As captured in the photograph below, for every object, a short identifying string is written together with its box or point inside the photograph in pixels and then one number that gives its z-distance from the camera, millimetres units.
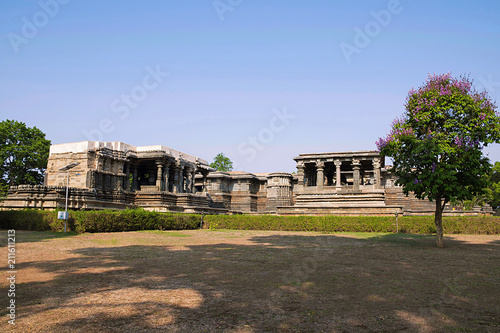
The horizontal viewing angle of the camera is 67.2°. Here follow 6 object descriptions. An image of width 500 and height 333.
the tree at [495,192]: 61616
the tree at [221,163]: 84056
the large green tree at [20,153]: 48719
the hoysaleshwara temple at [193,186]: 30266
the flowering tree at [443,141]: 15273
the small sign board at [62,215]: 19306
